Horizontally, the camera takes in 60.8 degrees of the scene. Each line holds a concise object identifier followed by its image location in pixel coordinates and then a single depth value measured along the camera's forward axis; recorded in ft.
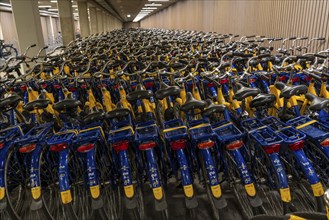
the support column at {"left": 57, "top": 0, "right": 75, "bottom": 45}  42.83
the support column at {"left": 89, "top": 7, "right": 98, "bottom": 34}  74.34
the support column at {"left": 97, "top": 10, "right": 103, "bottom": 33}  87.99
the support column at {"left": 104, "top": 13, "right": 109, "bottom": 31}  107.65
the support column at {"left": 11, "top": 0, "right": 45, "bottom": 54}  24.81
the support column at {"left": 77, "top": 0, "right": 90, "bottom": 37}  54.44
